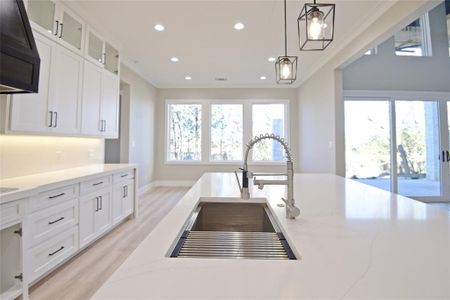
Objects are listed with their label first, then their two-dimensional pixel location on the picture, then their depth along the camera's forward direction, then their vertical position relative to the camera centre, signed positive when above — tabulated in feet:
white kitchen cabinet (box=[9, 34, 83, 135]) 7.00 +2.02
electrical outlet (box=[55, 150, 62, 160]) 9.41 +0.15
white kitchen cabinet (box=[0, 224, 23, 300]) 5.41 -2.41
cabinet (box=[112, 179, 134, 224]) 10.52 -2.02
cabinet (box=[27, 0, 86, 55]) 7.54 +4.84
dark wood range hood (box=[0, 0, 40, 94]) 4.71 +2.27
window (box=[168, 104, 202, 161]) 22.43 +2.58
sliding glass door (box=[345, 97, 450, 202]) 16.07 +0.86
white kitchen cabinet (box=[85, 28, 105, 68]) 10.27 +5.07
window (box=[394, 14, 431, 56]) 16.87 +8.65
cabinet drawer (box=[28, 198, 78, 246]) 6.13 -1.81
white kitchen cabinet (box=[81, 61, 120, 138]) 9.95 +2.58
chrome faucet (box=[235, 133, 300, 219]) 3.49 -0.38
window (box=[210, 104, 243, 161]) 22.25 +2.48
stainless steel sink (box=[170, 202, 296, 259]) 2.70 -1.08
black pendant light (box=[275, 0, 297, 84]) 7.71 +2.95
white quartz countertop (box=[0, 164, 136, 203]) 5.42 -0.66
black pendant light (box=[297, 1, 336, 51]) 4.83 +2.81
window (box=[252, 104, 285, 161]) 22.20 +3.42
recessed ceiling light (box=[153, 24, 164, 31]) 11.19 +6.29
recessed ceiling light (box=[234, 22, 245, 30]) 11.14 +6.33
